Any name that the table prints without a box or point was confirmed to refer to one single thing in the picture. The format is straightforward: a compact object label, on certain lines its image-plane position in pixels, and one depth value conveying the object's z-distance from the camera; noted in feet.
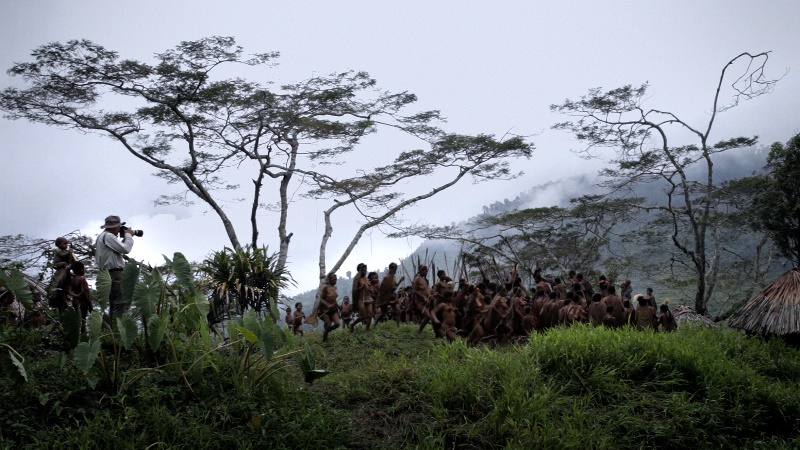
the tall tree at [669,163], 65.05
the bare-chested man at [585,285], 50.38
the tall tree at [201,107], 59.98
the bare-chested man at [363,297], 43.73
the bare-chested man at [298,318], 54.24
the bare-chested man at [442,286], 40.42
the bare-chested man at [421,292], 45.01
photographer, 30.01
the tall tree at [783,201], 54.44
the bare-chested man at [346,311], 48.62
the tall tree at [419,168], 72.33
